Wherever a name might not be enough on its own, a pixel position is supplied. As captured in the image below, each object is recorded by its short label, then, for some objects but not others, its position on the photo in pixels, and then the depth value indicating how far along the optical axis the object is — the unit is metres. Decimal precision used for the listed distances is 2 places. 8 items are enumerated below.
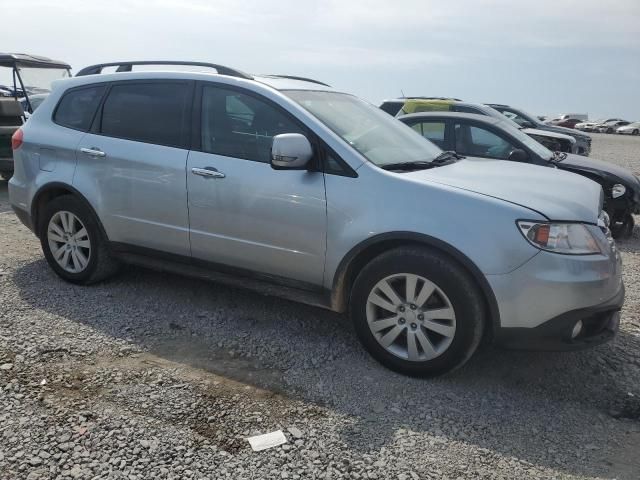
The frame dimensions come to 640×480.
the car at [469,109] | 11.65
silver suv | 3.19
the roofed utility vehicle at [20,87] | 9.19
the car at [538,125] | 14.96
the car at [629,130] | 51.39
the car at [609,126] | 53.25
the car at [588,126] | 55.20
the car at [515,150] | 7.32
